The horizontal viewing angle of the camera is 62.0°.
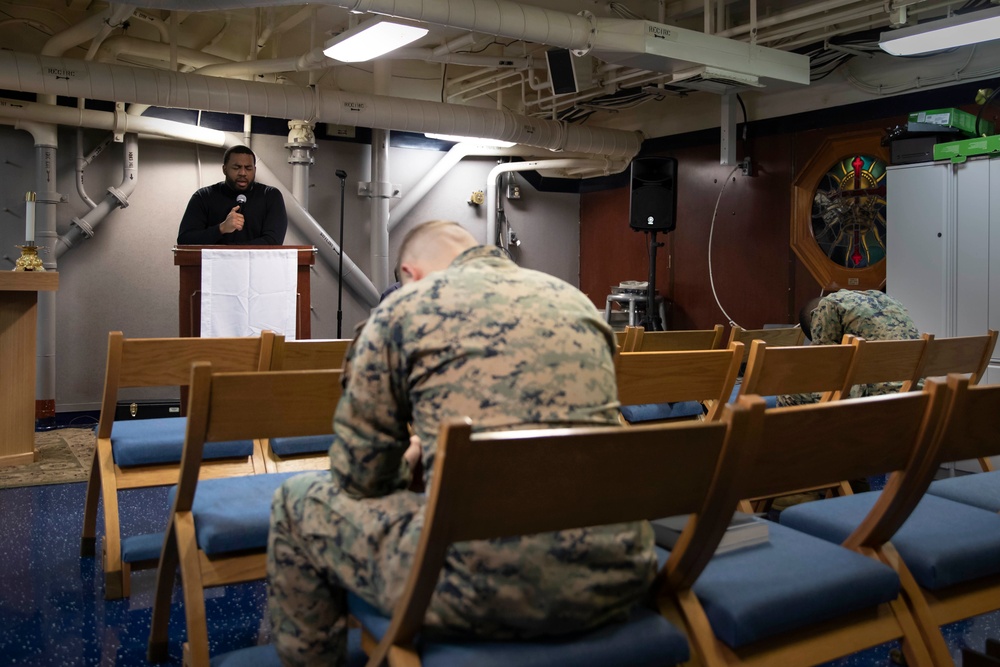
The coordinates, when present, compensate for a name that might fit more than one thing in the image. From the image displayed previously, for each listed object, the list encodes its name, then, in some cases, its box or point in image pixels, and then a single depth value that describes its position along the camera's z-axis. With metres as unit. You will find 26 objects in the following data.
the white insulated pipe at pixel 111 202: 6.32
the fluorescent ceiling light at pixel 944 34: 4.41
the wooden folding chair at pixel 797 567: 1.29
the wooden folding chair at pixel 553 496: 1.01
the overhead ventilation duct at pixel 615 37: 4.70
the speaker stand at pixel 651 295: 7.31
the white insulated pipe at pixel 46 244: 6.04
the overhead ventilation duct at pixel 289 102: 5.31
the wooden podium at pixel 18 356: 4.01
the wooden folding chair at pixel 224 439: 1.68
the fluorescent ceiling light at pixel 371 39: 4.96
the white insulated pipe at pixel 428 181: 7.73
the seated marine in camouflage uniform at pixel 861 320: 3.53
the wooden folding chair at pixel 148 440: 2.34
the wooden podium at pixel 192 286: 4.20
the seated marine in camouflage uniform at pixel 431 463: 1.15
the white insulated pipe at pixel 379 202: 7.38
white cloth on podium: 4.16
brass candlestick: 4.20
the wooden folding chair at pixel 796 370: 2.39
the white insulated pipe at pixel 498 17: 4.50
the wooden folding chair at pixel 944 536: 1.53
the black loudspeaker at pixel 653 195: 7.26
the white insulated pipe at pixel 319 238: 7.01
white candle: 4.11
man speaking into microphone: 5.00
